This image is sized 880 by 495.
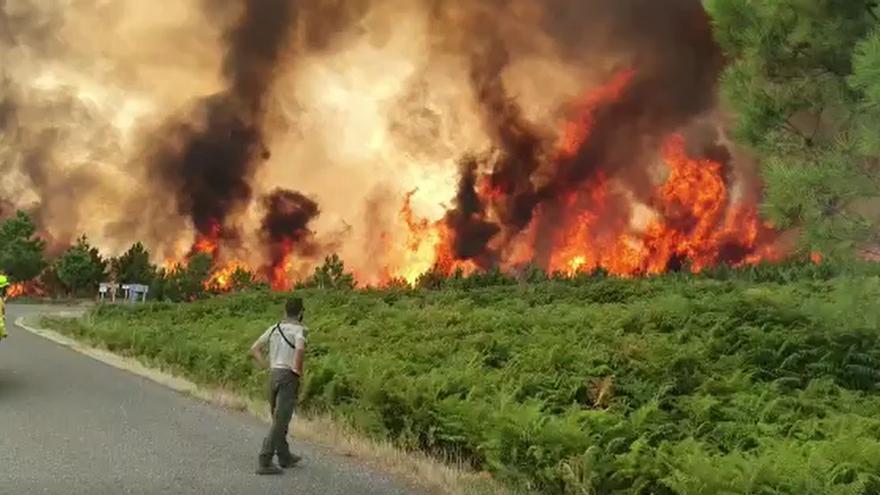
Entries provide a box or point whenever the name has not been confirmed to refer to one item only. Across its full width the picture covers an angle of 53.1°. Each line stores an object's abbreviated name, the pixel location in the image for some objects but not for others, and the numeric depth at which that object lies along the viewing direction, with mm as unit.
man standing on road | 9812
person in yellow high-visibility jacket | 15484
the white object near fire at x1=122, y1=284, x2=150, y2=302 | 66312
